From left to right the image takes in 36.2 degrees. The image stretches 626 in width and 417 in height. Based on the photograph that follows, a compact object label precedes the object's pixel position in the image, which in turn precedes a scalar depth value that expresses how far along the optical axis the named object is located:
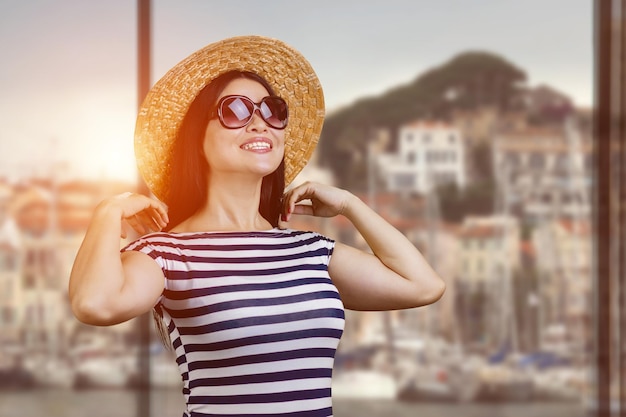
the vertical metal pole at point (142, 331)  4.06
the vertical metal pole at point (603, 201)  4.37
